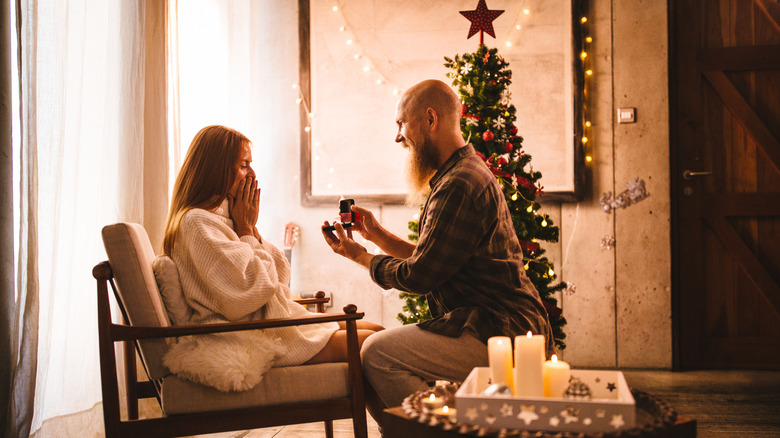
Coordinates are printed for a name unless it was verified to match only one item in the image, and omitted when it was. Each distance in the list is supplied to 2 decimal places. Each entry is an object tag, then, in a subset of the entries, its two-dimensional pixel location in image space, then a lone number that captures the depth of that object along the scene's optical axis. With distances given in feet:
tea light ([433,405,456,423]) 4.45
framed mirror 13.37
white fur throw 5.92
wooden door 12.91
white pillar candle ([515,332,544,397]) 4.58
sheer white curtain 7.22
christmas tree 10.55
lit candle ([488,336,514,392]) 4.77
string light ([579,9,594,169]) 13.37
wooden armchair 5.89
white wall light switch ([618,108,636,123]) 13.30
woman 6.30
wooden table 4.14
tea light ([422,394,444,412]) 4.68
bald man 6.49
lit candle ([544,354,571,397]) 4.72
